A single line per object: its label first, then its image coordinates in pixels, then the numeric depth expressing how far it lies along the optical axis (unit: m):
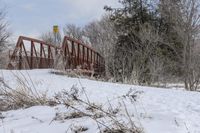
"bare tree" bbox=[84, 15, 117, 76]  20.65
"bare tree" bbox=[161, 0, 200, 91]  23.11
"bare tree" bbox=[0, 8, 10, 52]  37.54
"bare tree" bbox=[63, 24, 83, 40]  66.94
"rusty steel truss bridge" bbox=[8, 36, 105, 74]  18.39
